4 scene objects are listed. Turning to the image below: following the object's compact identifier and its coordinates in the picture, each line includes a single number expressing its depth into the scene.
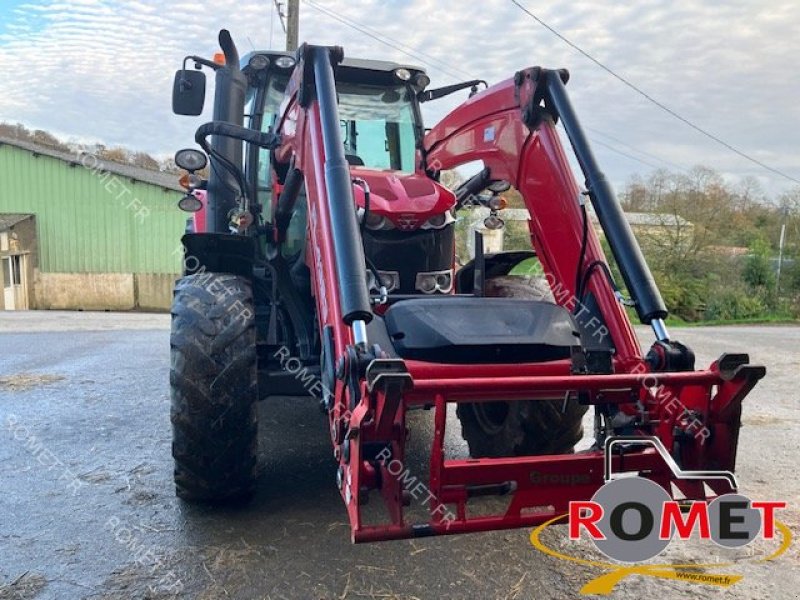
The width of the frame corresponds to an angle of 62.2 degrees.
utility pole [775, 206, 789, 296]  24.73
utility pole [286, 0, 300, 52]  15.15
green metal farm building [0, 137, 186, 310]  22.72
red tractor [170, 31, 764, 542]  2.33
